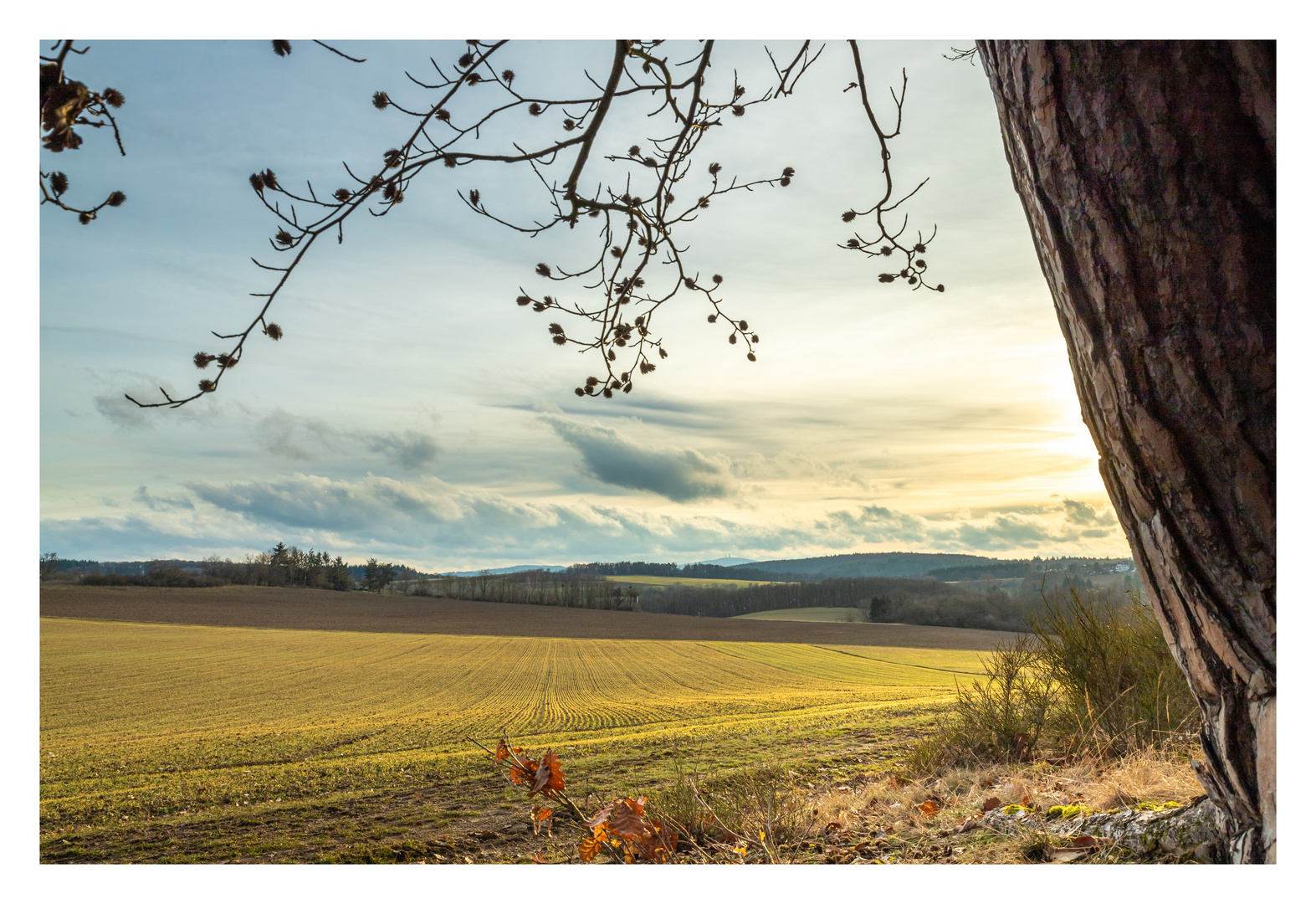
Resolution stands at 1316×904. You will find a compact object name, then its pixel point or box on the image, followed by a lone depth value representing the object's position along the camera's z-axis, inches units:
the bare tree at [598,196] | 93.5
